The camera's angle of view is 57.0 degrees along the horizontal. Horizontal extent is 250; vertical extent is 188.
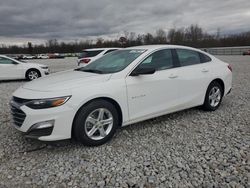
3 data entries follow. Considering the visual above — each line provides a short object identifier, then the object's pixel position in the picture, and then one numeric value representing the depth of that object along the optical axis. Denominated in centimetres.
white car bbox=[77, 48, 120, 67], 1184
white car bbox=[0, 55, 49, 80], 1083
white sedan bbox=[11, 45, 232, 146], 322
